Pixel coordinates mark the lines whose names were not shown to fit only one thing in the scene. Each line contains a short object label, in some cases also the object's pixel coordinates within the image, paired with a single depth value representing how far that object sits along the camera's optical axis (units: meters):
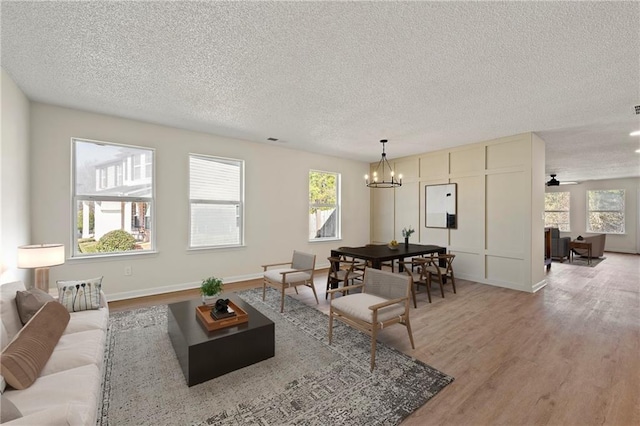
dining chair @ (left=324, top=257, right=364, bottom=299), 4.08
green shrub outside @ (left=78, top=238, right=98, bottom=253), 3.93
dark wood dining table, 4.10
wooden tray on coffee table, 2.42
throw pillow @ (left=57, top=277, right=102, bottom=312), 2.60
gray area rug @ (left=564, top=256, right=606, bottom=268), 7.29
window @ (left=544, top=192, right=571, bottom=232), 10.97
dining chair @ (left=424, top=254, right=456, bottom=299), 4.39
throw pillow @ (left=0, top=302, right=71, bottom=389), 1.48
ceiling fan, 8.47
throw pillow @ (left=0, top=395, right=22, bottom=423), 1.13
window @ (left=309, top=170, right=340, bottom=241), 6.47
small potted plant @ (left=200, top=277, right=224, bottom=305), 2.80
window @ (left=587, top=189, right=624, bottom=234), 9.78
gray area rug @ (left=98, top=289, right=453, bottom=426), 1.85
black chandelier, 7.02
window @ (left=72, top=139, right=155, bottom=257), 3.93
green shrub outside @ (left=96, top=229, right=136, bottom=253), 4.10
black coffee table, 2.16
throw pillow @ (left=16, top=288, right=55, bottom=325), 2.07
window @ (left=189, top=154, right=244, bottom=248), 4.87
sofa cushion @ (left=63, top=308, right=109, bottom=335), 2.25
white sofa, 1.19
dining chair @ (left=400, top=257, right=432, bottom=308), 4.24
